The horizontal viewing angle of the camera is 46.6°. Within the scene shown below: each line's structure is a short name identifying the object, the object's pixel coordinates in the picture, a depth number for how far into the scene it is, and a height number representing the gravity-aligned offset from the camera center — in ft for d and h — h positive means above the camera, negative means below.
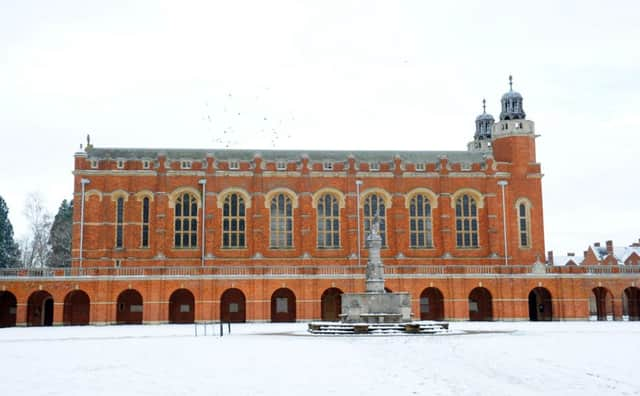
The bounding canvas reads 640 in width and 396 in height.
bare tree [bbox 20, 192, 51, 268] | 272.62 +18.31
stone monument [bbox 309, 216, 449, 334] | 125.39 -5.67
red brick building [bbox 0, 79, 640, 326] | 181.37 +12.12
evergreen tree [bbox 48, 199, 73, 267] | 287.07 +18.96
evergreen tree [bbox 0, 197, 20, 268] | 254.27 +15.52
